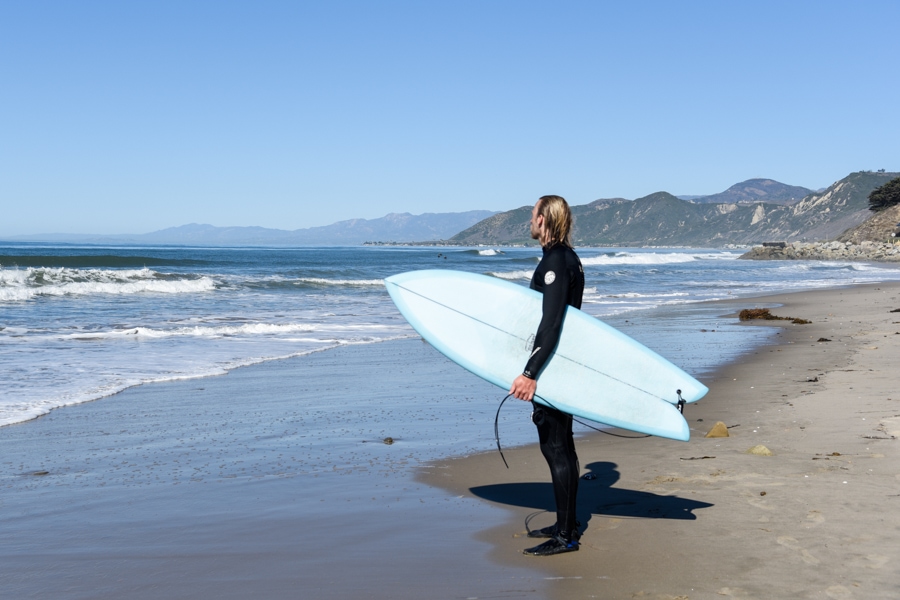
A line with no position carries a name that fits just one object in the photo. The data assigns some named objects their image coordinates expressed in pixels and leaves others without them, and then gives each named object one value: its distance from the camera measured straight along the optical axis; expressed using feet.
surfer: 11.58
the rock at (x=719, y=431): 18.26
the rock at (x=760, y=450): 16.19
